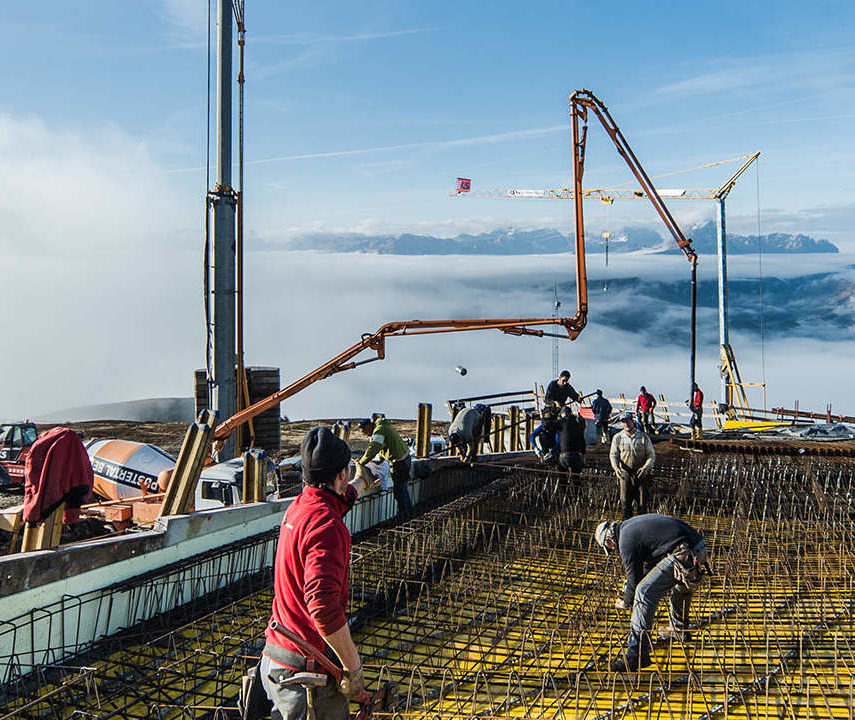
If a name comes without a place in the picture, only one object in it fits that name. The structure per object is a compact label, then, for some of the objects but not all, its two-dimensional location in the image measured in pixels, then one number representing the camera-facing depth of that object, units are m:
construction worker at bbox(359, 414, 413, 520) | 8.45
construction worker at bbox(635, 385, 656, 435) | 17.17
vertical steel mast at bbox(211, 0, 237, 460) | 10.98
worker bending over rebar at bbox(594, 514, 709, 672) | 4.81
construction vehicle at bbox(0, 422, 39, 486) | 13.94
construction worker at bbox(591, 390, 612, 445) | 14.83
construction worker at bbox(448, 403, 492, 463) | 10.52
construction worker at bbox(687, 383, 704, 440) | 21.33
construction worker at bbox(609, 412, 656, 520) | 8.12
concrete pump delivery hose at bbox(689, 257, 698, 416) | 24.16
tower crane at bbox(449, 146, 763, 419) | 30.38
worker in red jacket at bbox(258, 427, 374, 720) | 2.63
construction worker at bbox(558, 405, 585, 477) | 10.03
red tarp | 5.64
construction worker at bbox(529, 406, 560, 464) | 10.80
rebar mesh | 4.38
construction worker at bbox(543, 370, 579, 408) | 11.09
